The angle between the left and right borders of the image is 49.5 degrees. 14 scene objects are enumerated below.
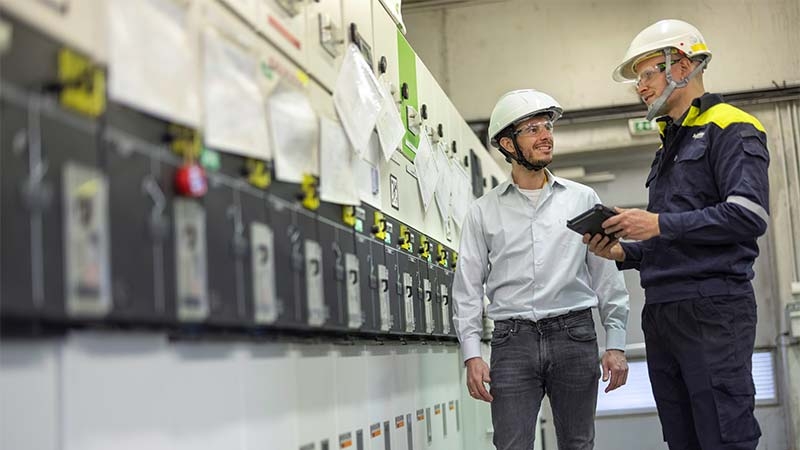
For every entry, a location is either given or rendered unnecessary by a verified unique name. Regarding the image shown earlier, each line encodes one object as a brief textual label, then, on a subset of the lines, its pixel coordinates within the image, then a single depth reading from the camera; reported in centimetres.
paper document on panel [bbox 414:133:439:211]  357
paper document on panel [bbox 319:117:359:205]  216
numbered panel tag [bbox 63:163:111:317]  116
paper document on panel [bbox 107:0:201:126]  129
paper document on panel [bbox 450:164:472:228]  437
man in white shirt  284
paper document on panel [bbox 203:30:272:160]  157
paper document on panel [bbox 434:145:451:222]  397
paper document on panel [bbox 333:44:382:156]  238
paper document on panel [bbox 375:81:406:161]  277
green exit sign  663
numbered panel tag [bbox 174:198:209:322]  142
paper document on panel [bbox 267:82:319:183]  186
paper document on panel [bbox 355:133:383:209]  254
